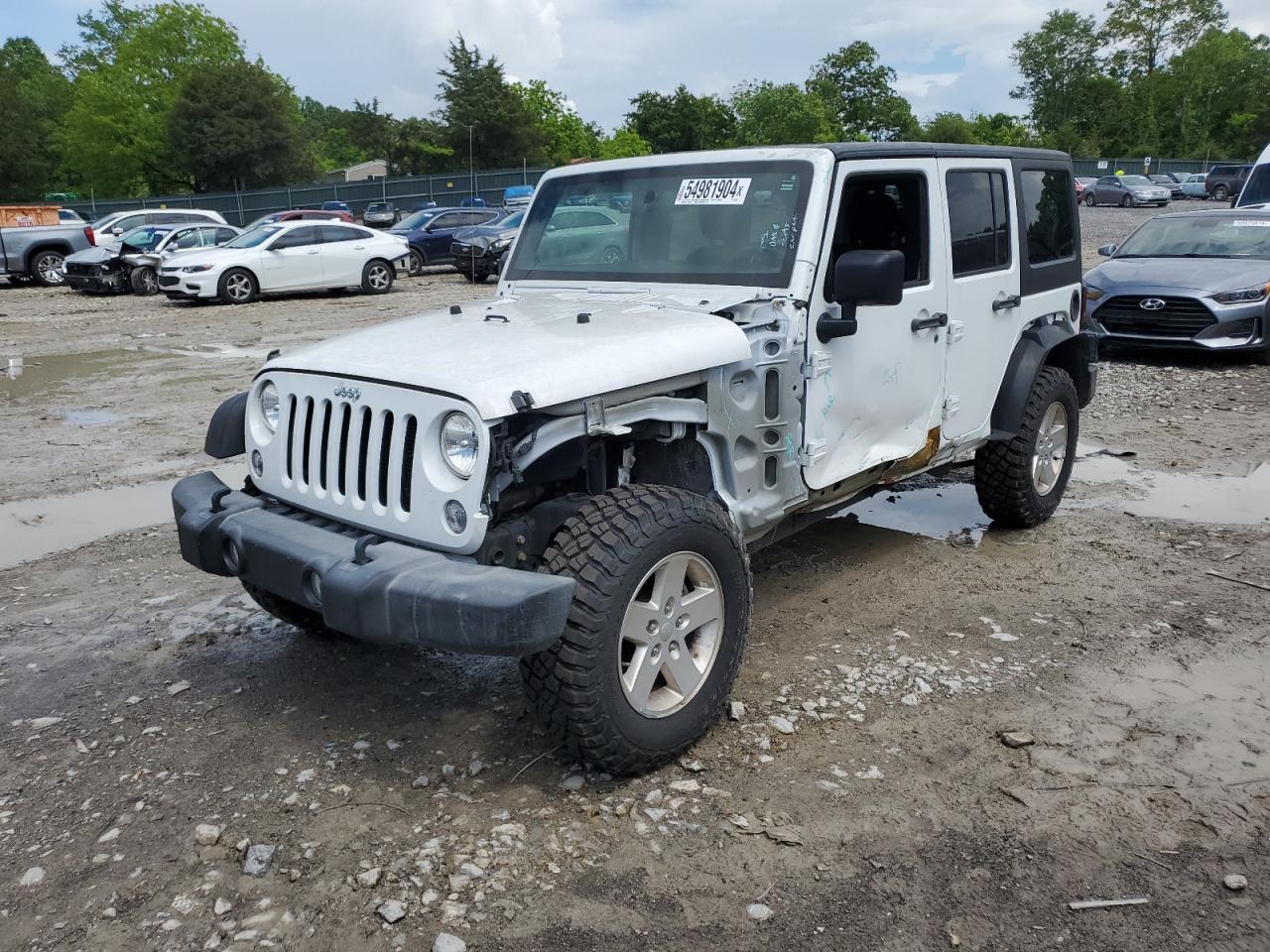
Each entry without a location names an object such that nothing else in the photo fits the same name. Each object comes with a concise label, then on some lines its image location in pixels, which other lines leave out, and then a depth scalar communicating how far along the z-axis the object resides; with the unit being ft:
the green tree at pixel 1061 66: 304.30
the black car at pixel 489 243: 65.26
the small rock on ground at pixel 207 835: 10.34
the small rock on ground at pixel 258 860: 9.89
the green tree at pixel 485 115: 212.84
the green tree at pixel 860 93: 290.35
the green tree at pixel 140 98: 203.62
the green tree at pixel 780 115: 226.38
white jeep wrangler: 10.39
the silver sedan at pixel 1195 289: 34.63
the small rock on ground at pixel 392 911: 9.18
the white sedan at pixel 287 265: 59.52
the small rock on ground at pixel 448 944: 8.82
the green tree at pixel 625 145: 239.13
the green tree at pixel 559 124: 259.60
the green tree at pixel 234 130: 175.22
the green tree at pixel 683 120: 255.09
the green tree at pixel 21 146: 166.40
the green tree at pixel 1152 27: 286.87
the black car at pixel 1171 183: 167.63
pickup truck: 73.72
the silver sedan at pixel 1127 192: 150.61
